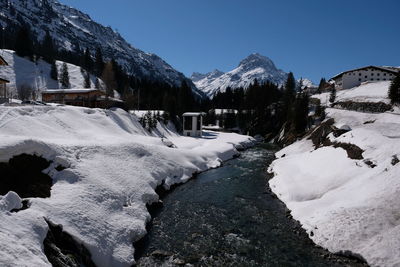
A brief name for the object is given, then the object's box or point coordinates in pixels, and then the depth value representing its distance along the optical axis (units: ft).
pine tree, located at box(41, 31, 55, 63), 443.16
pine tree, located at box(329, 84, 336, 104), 273.19
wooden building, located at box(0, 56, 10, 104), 136.15
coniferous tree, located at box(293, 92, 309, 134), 217.79
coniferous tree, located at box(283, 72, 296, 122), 286.25
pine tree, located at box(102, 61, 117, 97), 265.13
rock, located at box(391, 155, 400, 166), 73.95
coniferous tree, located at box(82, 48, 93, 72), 420.48
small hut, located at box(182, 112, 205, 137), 247.91
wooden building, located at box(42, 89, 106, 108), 211.41
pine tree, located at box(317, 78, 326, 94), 415.54
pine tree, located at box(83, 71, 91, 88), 319.80
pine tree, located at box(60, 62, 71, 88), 327.59
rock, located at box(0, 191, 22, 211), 46.06
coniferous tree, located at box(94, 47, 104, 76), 418.25
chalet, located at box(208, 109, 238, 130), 339.57
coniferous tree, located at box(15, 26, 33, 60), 356.59
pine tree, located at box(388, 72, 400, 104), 172.45
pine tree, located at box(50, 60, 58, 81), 338.75
